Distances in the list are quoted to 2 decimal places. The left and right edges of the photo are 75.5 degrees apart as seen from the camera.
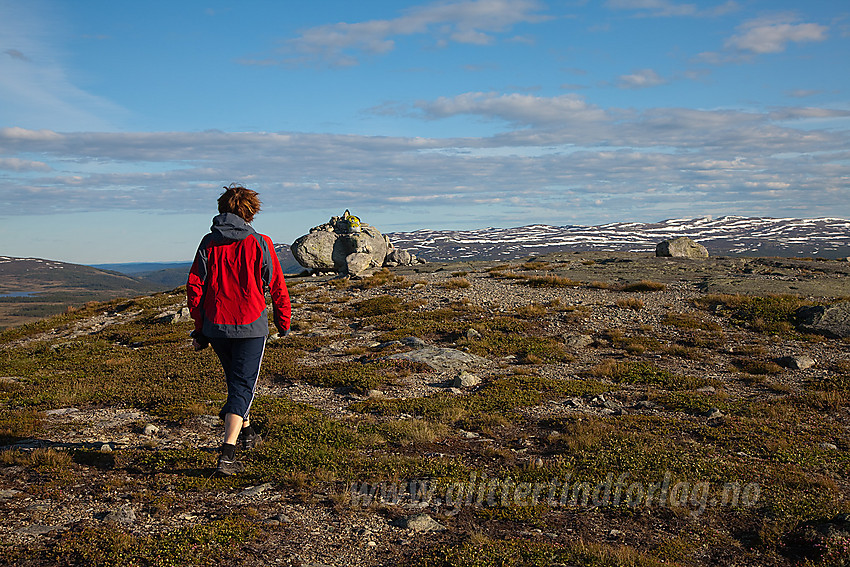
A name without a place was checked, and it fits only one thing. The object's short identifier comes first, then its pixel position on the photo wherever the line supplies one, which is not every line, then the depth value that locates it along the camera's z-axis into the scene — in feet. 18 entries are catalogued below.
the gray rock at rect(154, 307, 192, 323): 83.15
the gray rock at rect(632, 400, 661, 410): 40.01
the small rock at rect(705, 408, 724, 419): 36.54
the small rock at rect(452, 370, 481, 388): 45.75
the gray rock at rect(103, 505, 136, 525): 20.21
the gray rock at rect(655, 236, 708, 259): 145.79
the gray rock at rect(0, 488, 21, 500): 22.05
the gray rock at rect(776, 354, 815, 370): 49.70
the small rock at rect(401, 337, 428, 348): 59.93
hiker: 23.54
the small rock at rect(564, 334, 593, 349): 60.88
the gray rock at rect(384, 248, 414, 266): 147.64
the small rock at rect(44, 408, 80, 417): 36.29
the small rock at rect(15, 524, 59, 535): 19.12
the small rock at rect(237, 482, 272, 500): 23.38
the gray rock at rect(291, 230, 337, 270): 136.56
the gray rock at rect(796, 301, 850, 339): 59.21
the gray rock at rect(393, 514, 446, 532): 20.95
